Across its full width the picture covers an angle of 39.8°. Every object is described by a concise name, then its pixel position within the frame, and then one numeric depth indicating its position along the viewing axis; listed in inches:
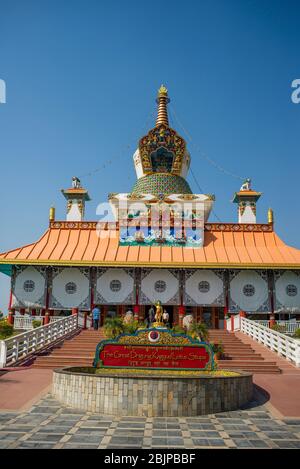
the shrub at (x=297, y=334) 809.9
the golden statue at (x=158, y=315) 637.2
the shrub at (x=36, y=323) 943.4
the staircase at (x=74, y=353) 603.2
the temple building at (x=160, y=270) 1029.2
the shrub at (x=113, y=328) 667.4
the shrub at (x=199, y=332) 663.8
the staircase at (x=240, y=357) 596.1
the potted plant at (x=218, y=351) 628.2
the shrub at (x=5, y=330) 802.8
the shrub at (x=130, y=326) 685.9
